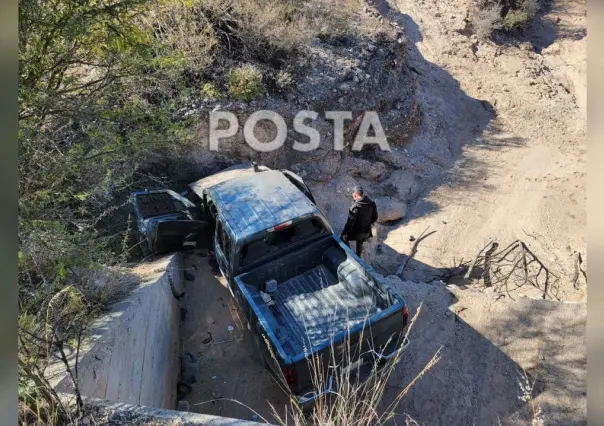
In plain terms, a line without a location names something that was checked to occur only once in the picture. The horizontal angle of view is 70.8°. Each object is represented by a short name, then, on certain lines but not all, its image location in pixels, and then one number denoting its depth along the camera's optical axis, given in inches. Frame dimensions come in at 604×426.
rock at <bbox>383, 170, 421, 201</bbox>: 438.6
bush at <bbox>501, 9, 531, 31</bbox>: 648.4
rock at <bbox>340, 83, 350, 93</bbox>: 430.6
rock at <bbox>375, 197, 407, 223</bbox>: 409.1
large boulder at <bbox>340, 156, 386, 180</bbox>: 427.9
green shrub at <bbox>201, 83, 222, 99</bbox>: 370.9
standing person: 283.7
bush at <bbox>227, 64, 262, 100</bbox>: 379.9
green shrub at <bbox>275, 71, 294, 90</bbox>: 403.5
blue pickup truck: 198.4
